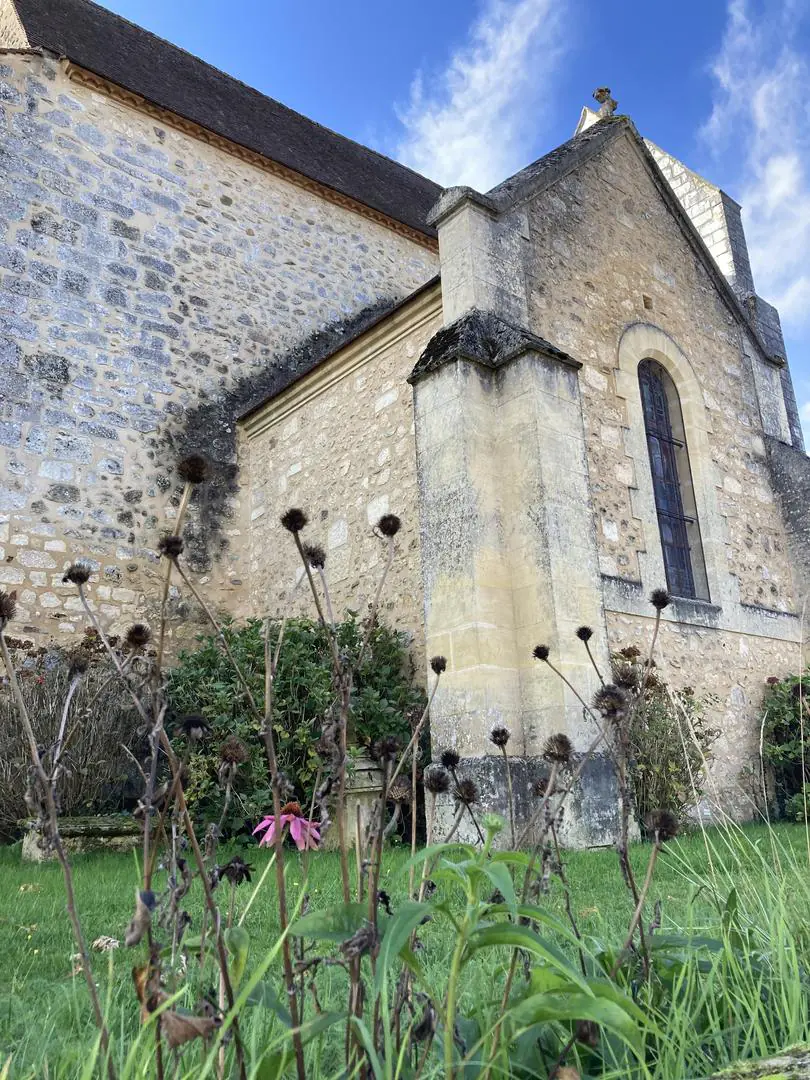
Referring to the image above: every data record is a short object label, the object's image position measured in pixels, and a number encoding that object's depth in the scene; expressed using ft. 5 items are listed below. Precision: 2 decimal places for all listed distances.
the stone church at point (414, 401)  20.95
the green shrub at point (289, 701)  20.94
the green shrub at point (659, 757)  20.72
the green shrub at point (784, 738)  25.26
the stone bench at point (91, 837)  16.98
